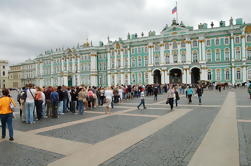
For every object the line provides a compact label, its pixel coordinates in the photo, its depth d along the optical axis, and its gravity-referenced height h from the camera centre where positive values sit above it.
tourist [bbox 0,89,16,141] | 7.01 -1.03
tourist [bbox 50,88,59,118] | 12.07 -1.19
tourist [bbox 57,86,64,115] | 13.19 -1.12
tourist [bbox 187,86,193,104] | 16.95 -0.95
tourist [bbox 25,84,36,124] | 10.11 -1.09
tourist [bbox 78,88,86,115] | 13.05 -1.11
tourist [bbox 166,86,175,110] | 13.30 -0.93
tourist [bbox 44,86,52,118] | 12.49 -1.09
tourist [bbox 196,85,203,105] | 16.32 -0.84
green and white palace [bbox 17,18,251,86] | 47.34 +6.88
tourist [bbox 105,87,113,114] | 12.86 -0.95
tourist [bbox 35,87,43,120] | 11.27 -1.10
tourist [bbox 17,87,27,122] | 10.46 -1.08
